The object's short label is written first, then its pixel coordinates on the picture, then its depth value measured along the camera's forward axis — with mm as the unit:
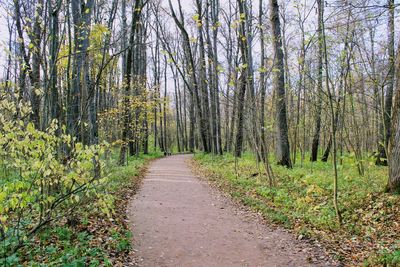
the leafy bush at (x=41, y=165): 3457
